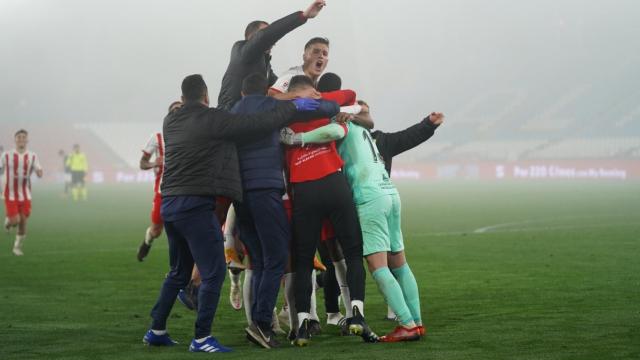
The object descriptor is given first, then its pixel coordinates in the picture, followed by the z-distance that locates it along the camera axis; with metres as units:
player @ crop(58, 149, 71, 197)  43.68
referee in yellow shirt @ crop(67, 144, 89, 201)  40.09
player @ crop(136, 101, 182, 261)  12.46
